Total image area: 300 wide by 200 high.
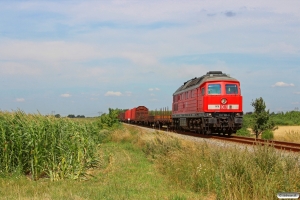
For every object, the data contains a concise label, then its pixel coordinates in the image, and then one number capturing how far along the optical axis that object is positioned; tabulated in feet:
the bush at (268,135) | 99.67
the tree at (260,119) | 128.26
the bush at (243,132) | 156.97
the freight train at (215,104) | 89.72
